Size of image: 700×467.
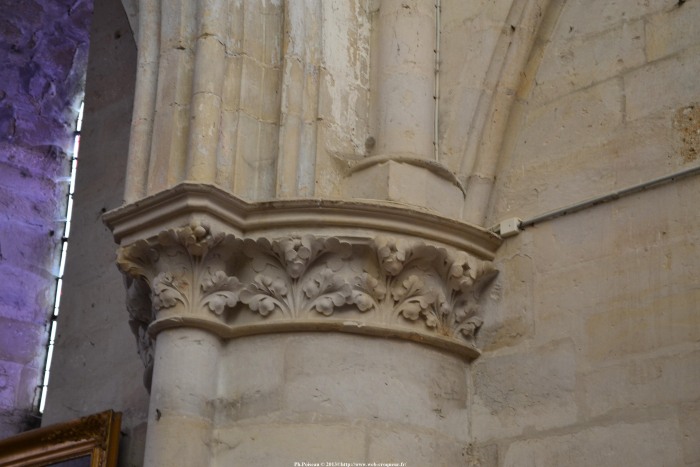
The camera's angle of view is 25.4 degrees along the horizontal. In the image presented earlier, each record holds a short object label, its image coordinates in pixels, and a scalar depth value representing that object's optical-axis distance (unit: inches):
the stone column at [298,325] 184.9
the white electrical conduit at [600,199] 188.5
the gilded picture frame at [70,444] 220.2
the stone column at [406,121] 199.2
